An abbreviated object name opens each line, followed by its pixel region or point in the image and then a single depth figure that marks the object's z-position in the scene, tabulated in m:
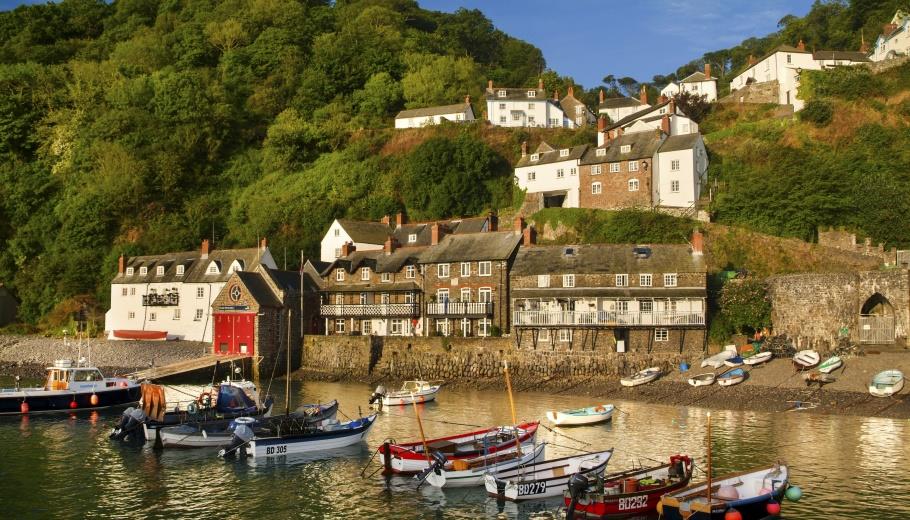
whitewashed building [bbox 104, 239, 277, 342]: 64.56
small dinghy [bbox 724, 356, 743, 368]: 44.91
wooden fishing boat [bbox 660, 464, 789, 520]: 21.11
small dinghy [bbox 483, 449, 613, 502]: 24.89
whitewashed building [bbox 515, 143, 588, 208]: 67.06
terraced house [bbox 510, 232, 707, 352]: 48.56
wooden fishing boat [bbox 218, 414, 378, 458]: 31.45
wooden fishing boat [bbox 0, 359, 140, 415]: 41.44
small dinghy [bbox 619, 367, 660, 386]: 45.28
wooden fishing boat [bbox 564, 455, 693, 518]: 22.58
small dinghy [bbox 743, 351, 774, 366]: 44.62
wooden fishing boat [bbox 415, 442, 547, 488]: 26.59
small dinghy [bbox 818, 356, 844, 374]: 41.97
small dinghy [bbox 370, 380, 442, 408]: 43.44
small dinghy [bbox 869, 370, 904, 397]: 38.50
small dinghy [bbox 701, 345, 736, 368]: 45.34
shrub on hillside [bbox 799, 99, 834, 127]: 67.25
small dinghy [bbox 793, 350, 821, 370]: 42.91
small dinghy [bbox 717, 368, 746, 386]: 43.06
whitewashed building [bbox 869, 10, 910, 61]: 76.06
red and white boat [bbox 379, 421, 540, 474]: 28.08
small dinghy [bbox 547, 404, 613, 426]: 36.78
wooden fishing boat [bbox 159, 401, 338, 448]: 33.72
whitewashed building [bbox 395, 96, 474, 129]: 87.25
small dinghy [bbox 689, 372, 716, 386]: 43.53
